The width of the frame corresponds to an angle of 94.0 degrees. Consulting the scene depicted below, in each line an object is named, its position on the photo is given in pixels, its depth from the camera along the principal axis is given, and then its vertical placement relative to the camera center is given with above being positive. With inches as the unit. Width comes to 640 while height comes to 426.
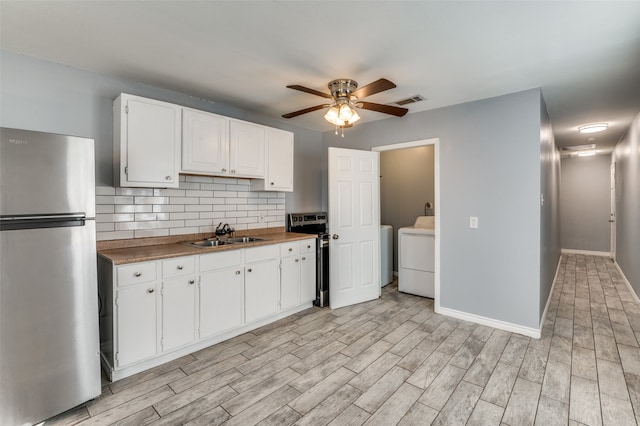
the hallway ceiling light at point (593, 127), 164.4 +46.2
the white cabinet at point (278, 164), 143.2 +24.0
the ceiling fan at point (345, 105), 105.1 +38.8
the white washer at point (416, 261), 165.2 -28.5
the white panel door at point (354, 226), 152.4 -7.7
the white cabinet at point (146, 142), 100.7 +25.0
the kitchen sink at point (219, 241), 122.6 -12.8
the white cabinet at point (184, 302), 89.5 -31.5
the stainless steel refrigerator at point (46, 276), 66.1 -15.0
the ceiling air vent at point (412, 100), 129.0 +49.4
